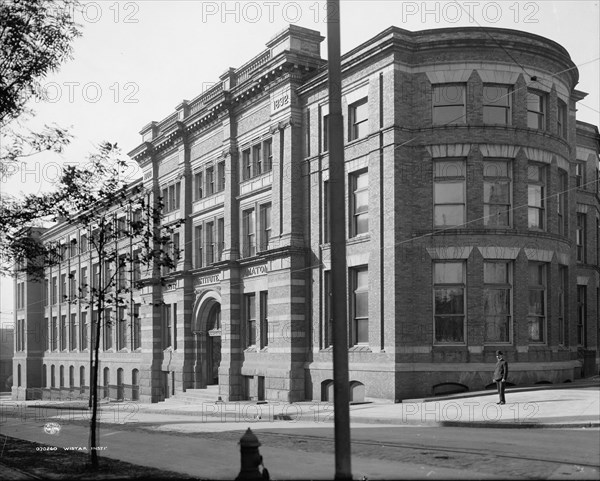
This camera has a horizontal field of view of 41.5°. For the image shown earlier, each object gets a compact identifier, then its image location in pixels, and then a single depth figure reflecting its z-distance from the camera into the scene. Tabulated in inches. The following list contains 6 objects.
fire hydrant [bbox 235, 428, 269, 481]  434.6
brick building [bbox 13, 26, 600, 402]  1159.0
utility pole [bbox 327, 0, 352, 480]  422.3
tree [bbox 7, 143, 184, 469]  675.4
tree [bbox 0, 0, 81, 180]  692.1
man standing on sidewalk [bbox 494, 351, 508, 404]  967.0
